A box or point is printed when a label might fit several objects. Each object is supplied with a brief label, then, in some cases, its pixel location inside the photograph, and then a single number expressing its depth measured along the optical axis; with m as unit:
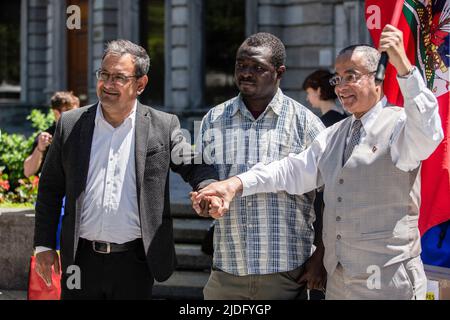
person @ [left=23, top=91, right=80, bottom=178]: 7.04
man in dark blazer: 3.94
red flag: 4.45
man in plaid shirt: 3.88
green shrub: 7.92
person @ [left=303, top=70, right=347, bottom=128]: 6.47
